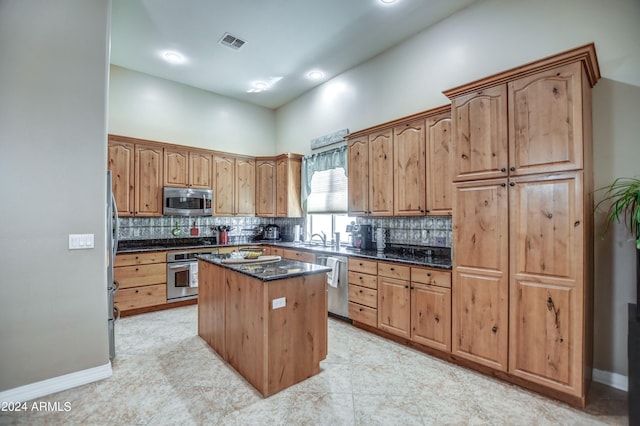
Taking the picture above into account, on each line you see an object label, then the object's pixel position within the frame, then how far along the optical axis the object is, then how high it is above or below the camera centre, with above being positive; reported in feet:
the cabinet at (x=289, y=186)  17.52 +1.63
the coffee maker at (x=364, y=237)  13.42 -1.10
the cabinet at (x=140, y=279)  12.90 -3.00
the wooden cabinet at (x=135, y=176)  13.85 +1.84
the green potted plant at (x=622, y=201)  6.74 +0.29
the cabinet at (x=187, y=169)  15.37 +2.43
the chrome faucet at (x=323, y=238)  15.38 -1.31
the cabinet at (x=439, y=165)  10.12 +1.69
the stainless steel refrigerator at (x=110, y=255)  8.92 -1.30
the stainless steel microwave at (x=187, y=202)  15.07 +0.62
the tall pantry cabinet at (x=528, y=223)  6.84 -0.28
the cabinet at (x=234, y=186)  17.15 +1.65
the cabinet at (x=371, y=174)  12.00 +1.66
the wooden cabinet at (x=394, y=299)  10.03 -3.04
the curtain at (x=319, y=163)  15.19 +2.76
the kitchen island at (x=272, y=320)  7.27 -2.88
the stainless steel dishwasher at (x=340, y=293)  12.25 -3.41
